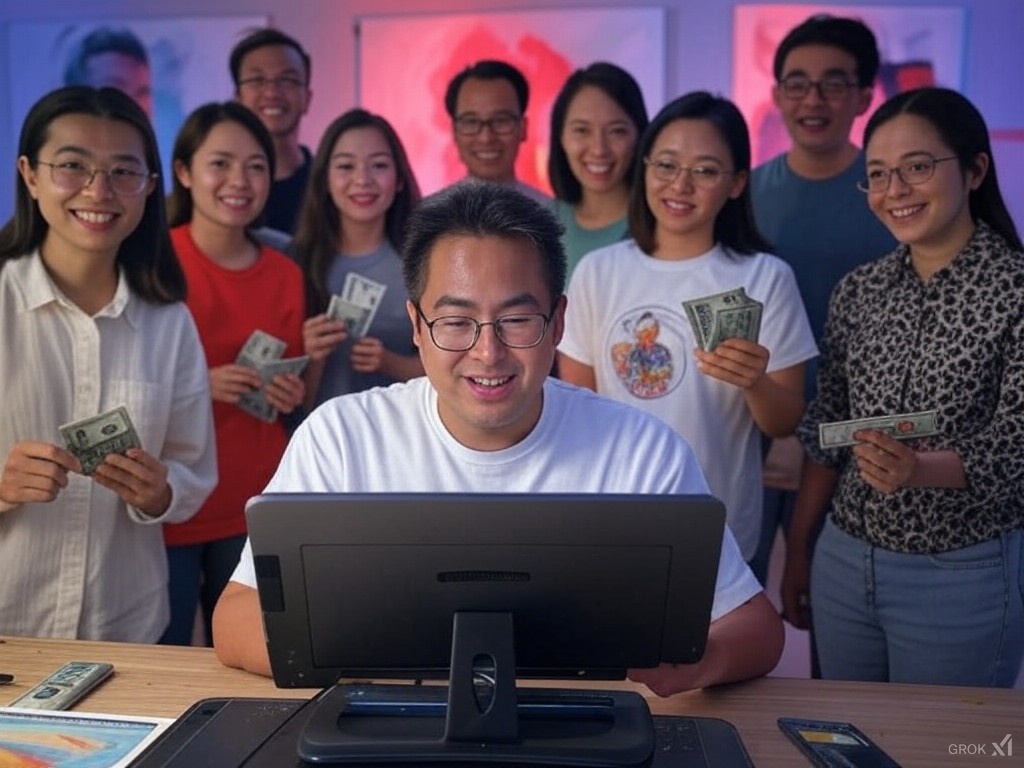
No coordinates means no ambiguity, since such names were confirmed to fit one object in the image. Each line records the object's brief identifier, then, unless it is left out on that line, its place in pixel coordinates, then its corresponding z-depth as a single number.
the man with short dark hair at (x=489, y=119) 3.46
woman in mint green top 3.15
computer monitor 1.22
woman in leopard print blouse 2.16
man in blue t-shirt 3.06
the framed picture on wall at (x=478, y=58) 5.14
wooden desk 1.48
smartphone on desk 1.39
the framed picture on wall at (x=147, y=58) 5.38
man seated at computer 1.63
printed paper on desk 1.38
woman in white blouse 2.16
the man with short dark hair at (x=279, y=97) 3.65
